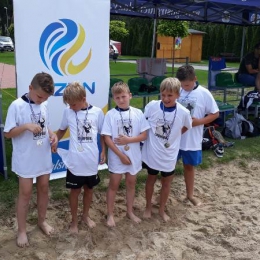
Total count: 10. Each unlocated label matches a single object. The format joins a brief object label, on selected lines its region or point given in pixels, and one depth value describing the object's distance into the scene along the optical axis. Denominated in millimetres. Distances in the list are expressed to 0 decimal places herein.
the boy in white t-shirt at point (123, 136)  3361
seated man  8102
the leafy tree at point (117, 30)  33438
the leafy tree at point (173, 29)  25547
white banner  3794
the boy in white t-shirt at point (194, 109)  3910
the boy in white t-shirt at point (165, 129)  3467
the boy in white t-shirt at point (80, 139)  3193
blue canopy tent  8312
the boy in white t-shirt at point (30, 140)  2965
